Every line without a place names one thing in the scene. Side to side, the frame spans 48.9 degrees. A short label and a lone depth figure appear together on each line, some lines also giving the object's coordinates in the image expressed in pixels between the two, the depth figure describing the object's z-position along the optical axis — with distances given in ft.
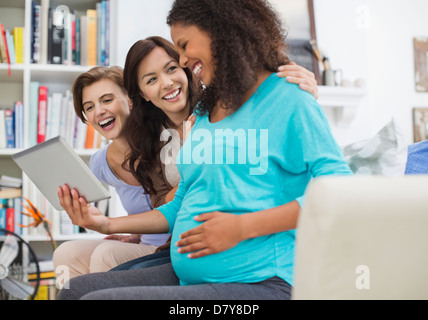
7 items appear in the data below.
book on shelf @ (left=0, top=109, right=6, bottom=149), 7.76
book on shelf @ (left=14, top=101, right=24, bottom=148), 7.80
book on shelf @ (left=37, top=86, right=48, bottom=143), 7.86
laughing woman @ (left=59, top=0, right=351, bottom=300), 2.76
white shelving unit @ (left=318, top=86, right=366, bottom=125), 9.00
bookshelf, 7.77
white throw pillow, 4.22
